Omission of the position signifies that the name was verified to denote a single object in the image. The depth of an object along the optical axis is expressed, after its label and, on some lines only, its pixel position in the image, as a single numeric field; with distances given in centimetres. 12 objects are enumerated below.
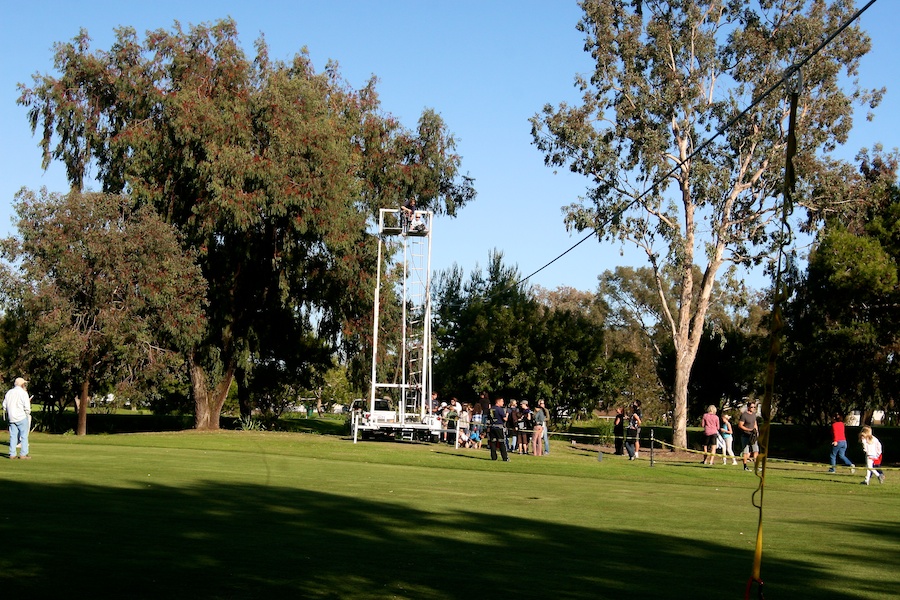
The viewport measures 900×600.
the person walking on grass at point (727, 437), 3503
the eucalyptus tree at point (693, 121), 4747
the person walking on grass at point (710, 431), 3353
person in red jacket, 2998
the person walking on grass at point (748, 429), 3167
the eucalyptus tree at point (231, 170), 4334
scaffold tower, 3912
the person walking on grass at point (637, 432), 3406
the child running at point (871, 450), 2708
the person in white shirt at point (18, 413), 2142
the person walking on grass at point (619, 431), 3841
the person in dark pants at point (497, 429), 2991
